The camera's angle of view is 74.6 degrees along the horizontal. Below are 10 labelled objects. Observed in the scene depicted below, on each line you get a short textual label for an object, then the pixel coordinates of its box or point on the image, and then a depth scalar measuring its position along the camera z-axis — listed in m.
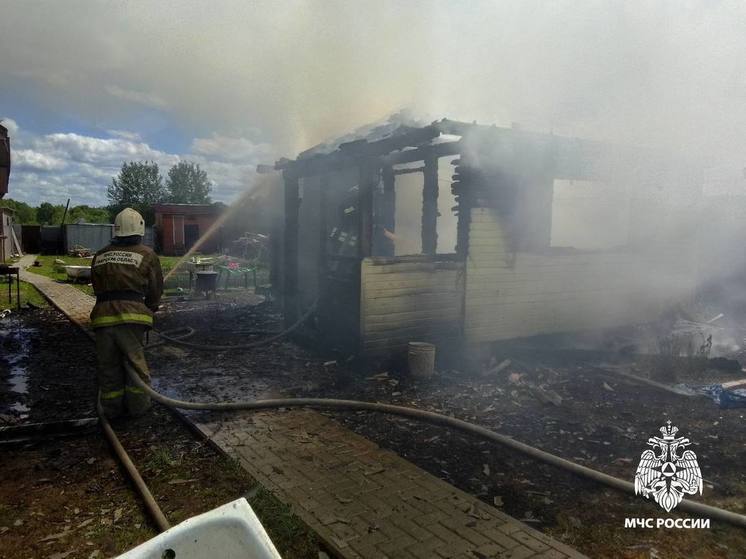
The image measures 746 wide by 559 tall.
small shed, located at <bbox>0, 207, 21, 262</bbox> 22.66
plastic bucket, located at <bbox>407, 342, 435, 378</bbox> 6.95
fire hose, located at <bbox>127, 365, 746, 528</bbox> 3.64
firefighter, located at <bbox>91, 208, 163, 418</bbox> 5.03
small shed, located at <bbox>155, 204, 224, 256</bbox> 32.00
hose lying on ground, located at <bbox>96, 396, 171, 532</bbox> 3.24
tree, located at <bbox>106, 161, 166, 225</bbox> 71.44
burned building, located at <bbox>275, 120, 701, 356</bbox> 7.50
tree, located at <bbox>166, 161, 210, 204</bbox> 74.00
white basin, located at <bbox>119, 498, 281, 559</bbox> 1.67
